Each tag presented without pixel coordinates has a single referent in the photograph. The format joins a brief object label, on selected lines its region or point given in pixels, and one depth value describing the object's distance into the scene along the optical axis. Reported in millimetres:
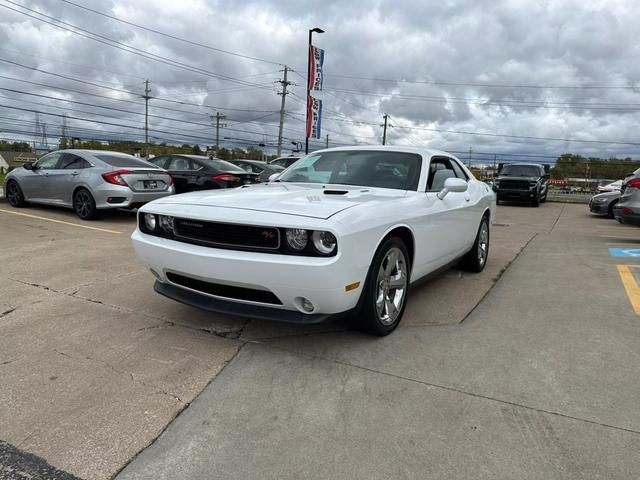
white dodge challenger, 2762
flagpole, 18723
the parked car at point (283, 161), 15008
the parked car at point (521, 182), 17984
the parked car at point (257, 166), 13898
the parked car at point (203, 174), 10797
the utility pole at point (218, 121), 73075
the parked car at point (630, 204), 7504
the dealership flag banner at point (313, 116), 22500
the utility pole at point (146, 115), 57581
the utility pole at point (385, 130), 65062
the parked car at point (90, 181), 8500
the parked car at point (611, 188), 15855
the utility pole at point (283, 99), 39750
